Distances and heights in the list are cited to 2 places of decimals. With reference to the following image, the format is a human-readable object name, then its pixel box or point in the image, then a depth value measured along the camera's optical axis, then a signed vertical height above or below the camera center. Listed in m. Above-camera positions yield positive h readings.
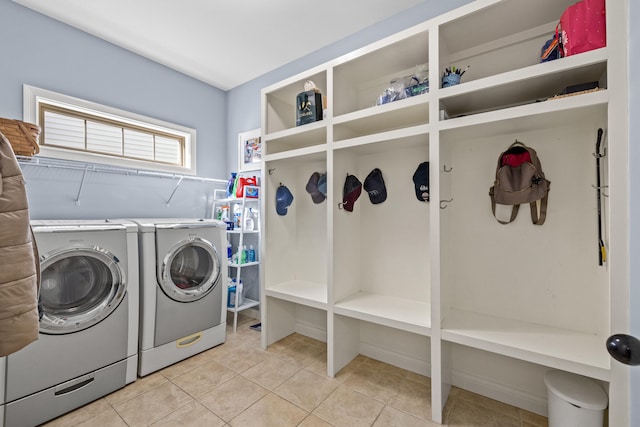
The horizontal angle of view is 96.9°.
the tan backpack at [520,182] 1.66 +0.18
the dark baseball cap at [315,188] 2.58 +0.23
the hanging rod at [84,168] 2.14 +0.40
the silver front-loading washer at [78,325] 1.57 -0.68
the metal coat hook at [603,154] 1.45 +0.30
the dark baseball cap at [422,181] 2.01 +0.23
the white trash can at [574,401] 1.28 -0.88
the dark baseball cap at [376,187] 2.25 +0.21
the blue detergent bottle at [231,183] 3.17 +0.35
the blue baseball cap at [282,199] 2.59 +0.13
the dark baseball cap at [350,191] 2.21 +0.17
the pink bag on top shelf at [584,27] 1.26 +0.84
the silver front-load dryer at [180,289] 2.07 -0.60
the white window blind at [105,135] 2.30 +0.76
